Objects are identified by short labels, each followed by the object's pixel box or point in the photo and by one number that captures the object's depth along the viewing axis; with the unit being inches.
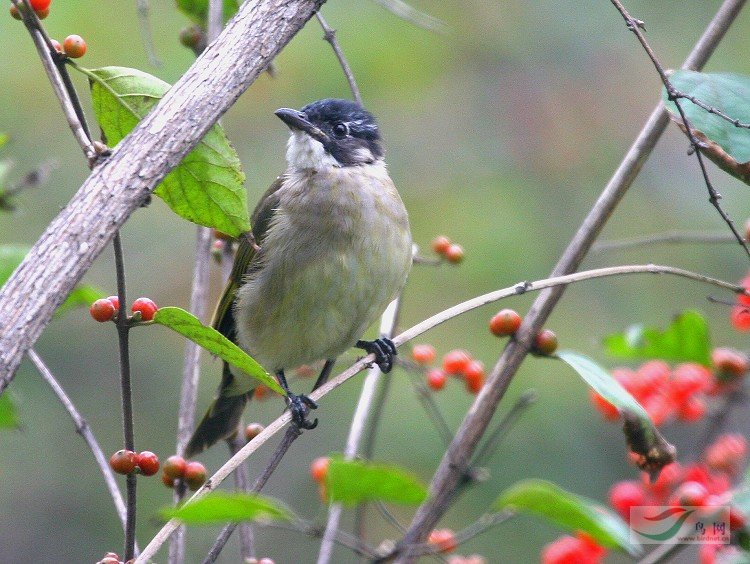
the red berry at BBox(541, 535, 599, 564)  249.1
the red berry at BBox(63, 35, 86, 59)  161.0
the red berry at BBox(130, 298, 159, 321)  161.7
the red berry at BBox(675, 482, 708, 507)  174.1
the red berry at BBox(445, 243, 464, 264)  266.2
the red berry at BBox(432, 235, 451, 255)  269.6
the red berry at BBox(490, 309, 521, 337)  206.2
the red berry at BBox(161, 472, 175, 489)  187.7
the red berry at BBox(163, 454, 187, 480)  184.5
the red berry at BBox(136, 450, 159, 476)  166.2
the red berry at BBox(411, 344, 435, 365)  293.4
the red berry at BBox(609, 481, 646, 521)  233.6
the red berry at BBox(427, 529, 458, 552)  221.7
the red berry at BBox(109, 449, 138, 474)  155.7
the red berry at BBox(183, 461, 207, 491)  186.2
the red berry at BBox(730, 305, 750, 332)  237.2
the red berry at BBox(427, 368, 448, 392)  288.8
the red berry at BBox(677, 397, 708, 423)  265.6
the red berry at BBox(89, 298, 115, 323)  158.6
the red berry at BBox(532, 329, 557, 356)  202.2
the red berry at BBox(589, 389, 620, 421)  262.2
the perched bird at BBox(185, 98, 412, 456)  277.1
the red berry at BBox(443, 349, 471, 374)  288.8
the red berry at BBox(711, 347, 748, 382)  240.1
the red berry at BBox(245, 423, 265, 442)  228.8
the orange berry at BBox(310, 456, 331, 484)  262.1
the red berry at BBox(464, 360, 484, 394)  287.3
